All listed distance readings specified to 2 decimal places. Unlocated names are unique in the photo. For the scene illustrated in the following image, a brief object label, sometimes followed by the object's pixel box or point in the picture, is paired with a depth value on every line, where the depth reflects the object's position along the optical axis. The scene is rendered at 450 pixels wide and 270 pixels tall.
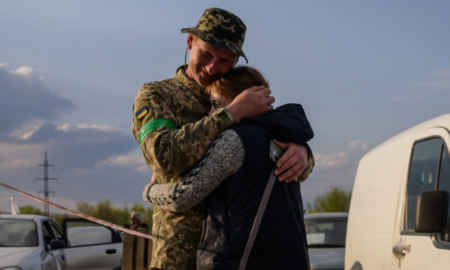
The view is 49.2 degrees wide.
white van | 2.75
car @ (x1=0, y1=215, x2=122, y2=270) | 6.37
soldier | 2.00
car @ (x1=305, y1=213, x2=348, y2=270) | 7.12
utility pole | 48.28
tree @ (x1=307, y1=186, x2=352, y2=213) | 40.25
